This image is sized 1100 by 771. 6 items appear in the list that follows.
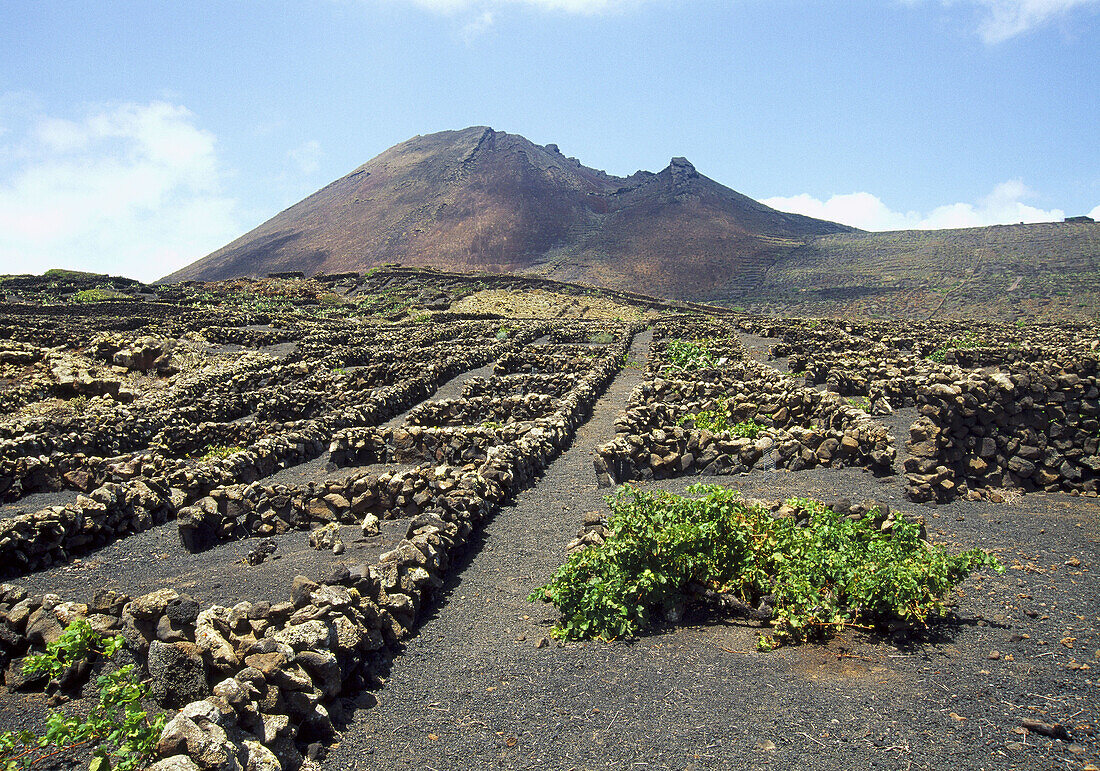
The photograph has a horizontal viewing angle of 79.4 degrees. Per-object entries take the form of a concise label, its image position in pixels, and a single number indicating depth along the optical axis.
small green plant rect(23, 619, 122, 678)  4.89
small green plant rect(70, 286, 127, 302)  46.69
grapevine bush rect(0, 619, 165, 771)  3.61
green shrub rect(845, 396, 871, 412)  15.44
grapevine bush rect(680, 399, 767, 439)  12.90
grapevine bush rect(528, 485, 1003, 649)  5.54
